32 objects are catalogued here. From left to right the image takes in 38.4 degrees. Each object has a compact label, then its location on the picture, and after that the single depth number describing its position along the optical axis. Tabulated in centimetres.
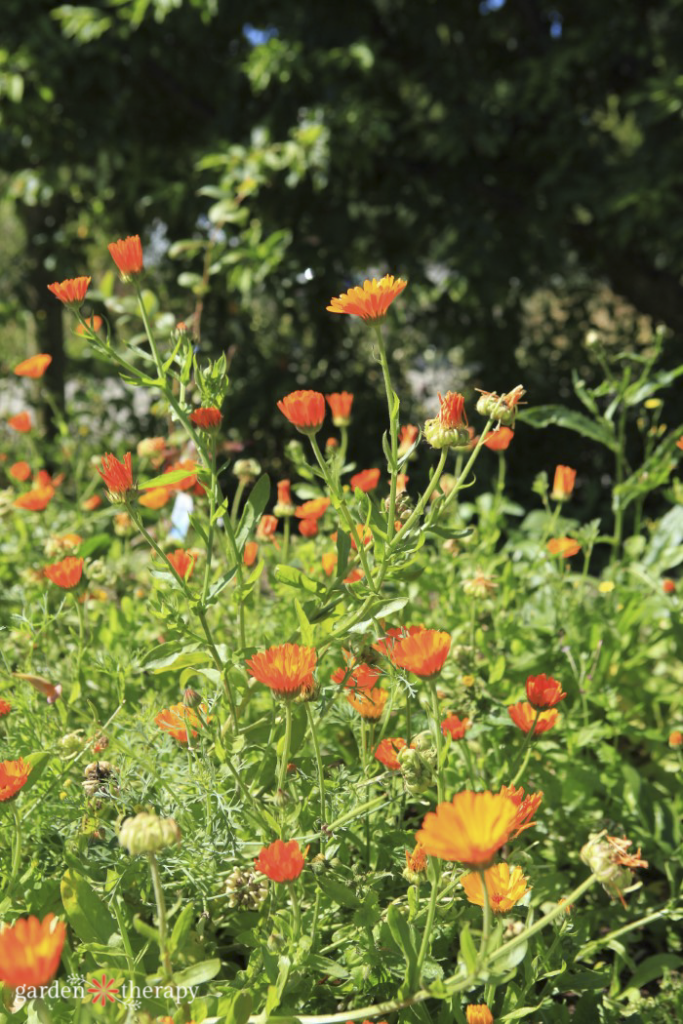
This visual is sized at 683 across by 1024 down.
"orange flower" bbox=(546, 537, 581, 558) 179
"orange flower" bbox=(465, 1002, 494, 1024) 106
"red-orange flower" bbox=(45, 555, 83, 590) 142
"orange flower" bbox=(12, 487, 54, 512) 186
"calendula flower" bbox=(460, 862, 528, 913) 107
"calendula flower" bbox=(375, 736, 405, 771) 124
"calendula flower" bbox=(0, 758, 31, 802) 104
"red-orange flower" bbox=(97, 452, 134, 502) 118
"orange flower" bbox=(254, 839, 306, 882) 96
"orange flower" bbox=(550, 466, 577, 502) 188
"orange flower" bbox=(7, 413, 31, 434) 238
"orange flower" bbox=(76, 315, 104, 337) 128
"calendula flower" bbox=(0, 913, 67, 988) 76
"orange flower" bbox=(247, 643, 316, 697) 104
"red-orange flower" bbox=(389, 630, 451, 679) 104
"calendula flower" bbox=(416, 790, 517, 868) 80
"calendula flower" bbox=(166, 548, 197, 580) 142
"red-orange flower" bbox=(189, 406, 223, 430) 119
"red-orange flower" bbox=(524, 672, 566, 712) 125
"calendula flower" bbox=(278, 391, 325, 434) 119
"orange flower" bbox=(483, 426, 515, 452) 147
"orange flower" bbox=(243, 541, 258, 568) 149
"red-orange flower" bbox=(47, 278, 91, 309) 119
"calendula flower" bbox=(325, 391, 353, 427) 162
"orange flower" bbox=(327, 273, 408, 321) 111
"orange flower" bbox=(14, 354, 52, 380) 186
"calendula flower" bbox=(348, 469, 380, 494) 169
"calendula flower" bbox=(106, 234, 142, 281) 124
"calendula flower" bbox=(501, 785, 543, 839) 105
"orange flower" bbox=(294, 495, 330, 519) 170
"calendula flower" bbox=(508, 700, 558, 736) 132
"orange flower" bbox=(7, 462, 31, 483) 233
